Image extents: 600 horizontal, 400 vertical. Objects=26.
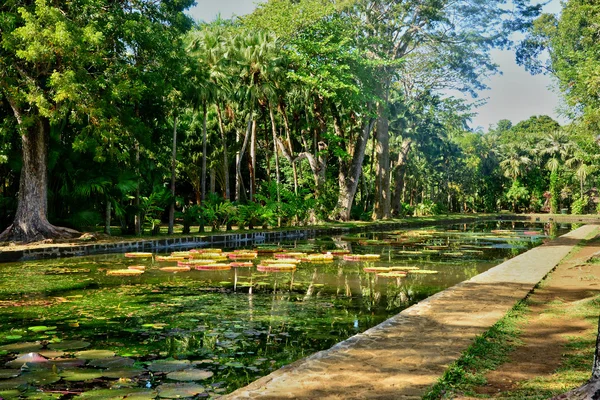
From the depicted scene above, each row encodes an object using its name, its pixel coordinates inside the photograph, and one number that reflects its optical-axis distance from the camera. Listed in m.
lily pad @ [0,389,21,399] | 4.32
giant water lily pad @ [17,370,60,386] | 4.65
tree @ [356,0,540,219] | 31.61
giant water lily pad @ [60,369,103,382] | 4.75
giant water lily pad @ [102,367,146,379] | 4.87
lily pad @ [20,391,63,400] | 4.32
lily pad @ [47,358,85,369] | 5.09
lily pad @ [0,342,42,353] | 5.62
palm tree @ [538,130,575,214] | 53.97
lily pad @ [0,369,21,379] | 4.80
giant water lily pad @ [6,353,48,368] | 5.16
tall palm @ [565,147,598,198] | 51.11
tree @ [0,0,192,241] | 14.30
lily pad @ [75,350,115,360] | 5.38
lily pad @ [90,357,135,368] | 5.15
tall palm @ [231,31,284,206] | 25.03
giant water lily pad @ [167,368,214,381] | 4.85
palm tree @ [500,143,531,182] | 55.75
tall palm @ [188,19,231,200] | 21.39
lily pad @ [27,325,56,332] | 6.52
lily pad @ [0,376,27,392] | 4.51
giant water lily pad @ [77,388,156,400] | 4.29
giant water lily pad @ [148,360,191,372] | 5.08
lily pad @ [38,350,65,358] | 5.43
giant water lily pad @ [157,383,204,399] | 4.37
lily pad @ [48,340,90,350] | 5.70
